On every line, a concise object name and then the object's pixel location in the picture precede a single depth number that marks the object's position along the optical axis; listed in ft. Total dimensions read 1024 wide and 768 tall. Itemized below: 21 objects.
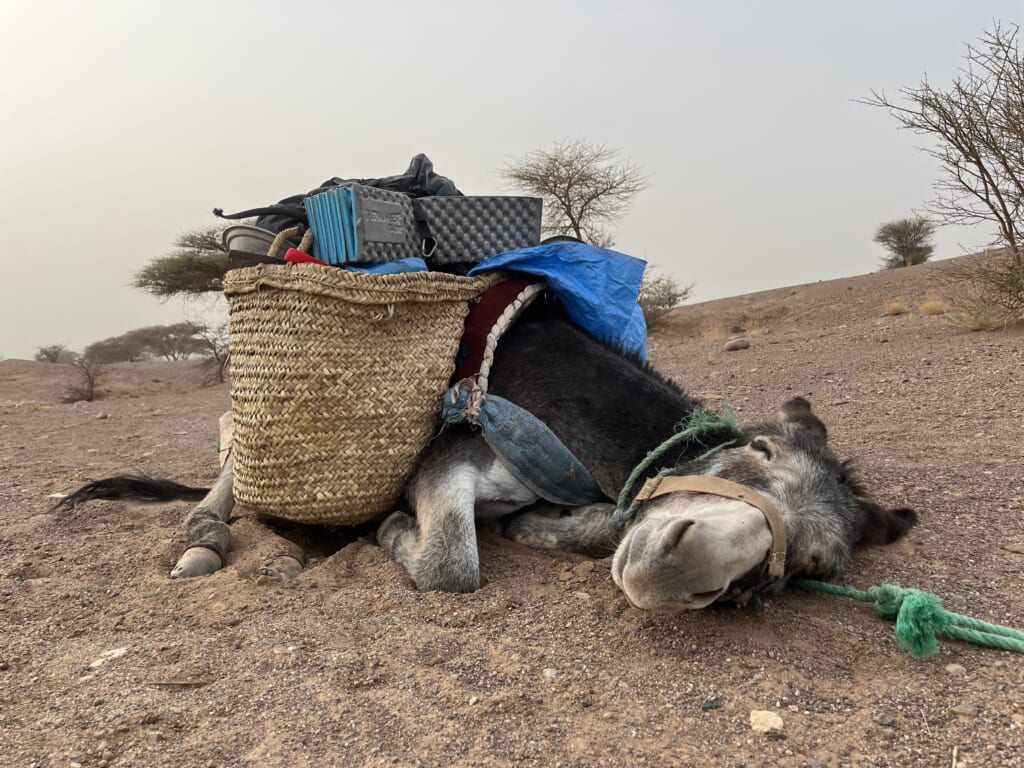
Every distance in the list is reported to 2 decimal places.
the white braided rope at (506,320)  9.10
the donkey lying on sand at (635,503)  5.51
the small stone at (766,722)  4.60
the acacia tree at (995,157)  26.16
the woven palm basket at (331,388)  8.38
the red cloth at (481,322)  9.32
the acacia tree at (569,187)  59.47
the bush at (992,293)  25.90
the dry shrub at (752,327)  44.16
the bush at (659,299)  61.93
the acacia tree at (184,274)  47.32
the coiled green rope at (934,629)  5.41
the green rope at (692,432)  7.73
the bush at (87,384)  44.57
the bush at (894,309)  44.94
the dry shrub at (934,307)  36.24
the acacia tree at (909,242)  86.63
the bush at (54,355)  78.02
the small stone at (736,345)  32.09
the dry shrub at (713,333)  41.93
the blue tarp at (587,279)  9.89
